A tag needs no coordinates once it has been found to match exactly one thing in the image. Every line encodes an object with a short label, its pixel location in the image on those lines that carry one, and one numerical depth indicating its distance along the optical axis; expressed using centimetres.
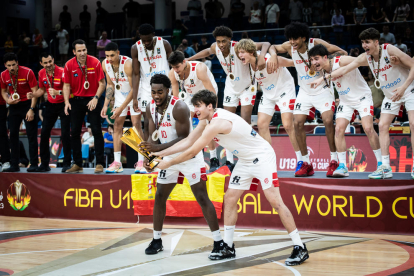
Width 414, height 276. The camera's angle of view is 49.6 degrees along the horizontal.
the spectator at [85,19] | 1943
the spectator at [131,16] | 1689
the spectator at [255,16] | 1435
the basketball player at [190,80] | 663
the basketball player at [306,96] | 632
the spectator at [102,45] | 1540
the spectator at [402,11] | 1232
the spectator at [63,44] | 1708
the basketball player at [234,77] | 659
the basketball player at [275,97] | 666
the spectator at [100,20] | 1823
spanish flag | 676
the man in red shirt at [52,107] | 761
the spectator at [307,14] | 1375
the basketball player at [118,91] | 721
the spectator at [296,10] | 1402
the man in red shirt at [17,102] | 798
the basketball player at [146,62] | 695
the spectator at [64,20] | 1908
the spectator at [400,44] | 1089
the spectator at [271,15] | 1405
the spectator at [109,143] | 1046
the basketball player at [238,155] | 448
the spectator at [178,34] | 1389
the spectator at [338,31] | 1219
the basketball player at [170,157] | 490
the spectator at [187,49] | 1250
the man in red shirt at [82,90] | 734
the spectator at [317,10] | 1373
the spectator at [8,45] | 1767
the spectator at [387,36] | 1140
